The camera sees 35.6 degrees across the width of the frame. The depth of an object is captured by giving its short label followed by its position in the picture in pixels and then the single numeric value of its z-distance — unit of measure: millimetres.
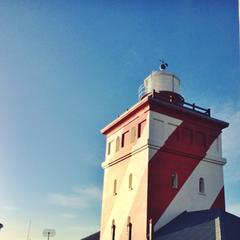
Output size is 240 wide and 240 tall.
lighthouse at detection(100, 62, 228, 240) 24969
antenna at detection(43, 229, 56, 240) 51031
